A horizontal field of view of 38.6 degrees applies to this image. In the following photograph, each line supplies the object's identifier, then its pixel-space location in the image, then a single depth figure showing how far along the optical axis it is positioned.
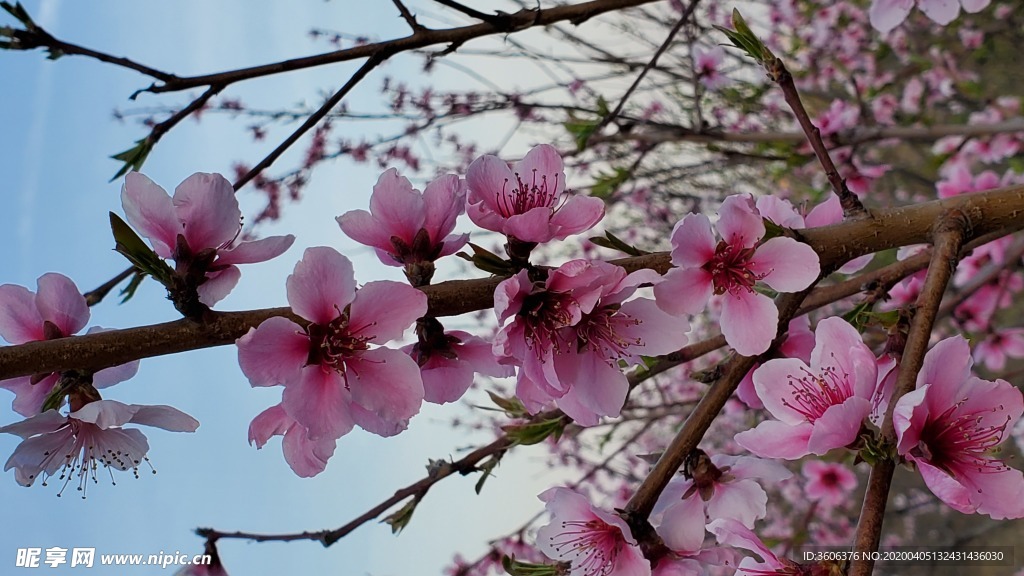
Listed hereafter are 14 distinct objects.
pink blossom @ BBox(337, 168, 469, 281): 0.33
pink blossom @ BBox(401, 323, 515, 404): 0.33
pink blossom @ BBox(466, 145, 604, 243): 0.32
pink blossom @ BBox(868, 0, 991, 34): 0.46
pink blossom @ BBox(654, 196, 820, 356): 0.32
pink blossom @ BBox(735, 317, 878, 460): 0.30
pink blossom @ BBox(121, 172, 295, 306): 0.32
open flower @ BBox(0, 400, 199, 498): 0.31
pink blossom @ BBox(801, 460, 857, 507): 2.15
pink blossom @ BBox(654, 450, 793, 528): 0.35
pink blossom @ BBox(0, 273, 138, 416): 0.32
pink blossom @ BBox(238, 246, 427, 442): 0.31
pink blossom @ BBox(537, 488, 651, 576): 0.33
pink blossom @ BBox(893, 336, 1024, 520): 0.31
